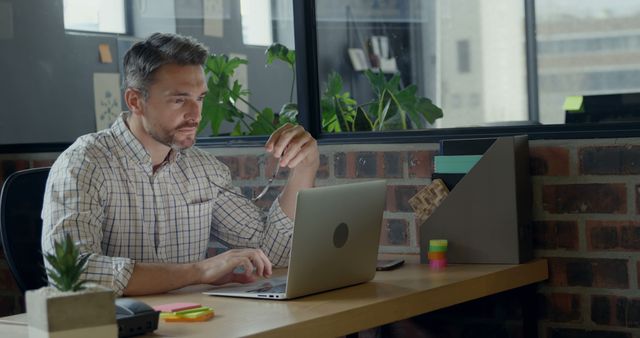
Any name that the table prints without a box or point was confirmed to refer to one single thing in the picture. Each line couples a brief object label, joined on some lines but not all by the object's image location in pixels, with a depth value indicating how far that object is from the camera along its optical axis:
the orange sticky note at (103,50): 3.46
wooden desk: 1.72
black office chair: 2.48
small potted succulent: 1.44
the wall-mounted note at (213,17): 3.28
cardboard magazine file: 2.40
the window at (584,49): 2.93
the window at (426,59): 2.93
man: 2.33
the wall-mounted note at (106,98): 3.44
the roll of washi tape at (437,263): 2.39
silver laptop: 1.96
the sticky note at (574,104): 2.59
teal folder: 2.50
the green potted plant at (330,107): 2.88
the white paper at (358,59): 3.67
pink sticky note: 1.85
